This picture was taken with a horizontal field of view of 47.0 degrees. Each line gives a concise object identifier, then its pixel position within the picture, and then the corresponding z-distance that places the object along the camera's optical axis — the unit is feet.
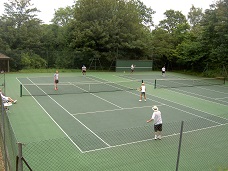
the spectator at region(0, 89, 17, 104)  52.42
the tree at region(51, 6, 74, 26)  209.87
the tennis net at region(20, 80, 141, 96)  75.92
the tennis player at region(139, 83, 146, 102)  68.20
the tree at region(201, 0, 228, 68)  119.34
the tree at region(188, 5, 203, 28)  268.82
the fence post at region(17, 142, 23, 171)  16.90
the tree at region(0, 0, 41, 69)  138.62
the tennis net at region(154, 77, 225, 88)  98.93
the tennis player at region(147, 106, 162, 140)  39.88
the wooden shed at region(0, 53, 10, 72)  116.43
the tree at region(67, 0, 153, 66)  140.15
